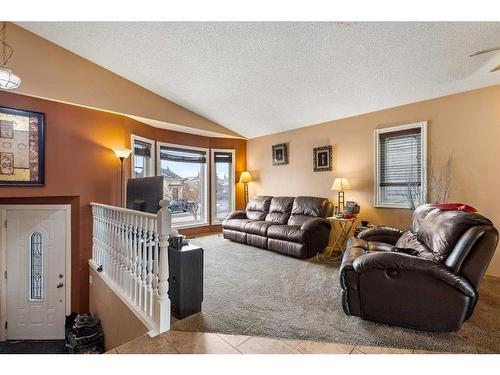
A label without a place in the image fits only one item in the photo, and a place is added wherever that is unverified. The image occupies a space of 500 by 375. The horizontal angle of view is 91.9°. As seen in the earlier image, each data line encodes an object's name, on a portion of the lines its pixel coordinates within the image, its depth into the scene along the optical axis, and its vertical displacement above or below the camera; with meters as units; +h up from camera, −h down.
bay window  5.42 +0.23
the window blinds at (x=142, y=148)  4.58 +0.83
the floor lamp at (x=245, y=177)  6.00 +0.33
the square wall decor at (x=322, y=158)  4.65 +0.61
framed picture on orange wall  3.07 +0.59
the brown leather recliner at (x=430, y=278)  1.79 -0.70
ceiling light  2.37 +1.12
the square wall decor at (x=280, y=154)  5.41 +0.82
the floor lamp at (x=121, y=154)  3.82 +0.59
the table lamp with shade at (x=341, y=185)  4.13 +0.08
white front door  3.64 -1.25
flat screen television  2.64 -0.03
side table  4.08 -0.86
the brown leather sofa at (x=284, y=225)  3.91 -0.63
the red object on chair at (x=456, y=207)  2.43 -0.19
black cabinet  2.15 -0.82
